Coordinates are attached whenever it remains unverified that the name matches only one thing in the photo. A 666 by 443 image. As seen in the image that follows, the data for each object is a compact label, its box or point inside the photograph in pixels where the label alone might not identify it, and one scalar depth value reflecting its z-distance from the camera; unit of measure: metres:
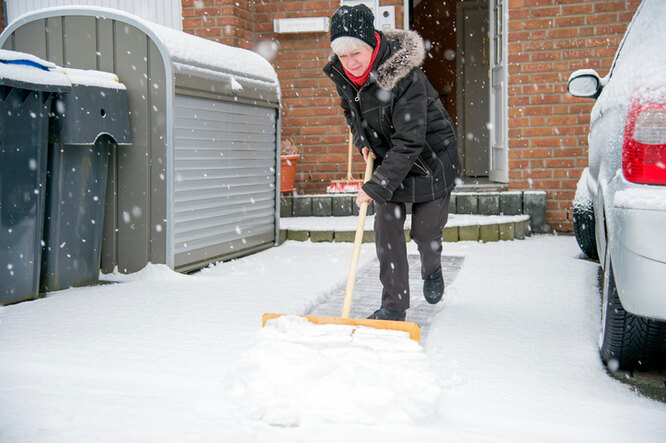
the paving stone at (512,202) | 5.90
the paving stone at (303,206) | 6.35
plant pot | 6.25
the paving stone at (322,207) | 6.27
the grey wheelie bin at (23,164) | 3.24
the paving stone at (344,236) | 5.40
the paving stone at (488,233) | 5.39
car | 1.92
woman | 2.68
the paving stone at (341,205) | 6.17
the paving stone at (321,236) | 5.49
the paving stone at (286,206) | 6.38
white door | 9.77
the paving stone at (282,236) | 5.58
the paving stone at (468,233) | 5.39
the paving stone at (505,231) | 5.43
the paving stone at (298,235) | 5.57
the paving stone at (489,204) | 5.93
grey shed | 3.90
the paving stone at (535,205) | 5.91
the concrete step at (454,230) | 5.38
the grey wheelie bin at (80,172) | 3.55
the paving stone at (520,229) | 5.53
